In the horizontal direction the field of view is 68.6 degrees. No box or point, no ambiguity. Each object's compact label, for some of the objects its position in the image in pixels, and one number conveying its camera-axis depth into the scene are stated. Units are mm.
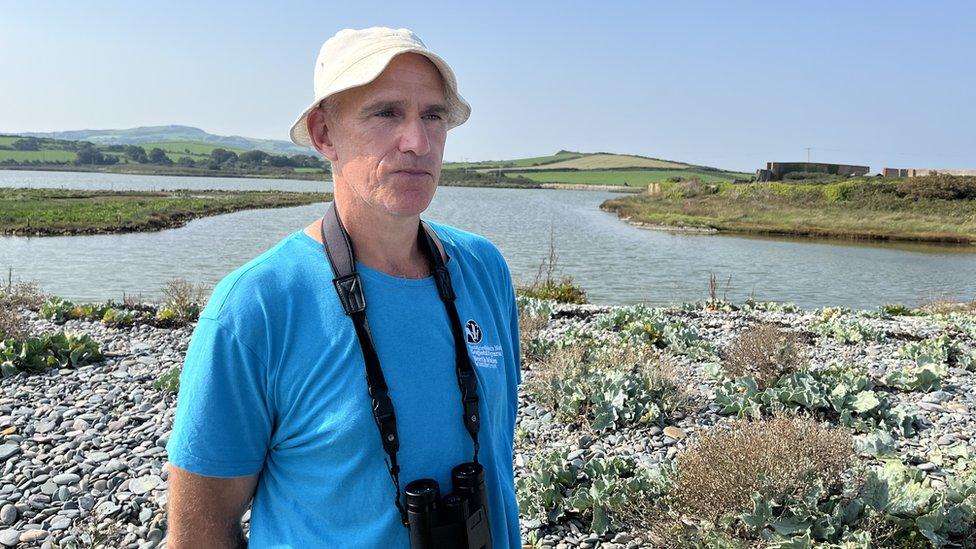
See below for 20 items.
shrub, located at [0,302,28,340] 8316
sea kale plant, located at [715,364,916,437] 5734
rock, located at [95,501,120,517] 4543
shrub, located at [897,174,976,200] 49719
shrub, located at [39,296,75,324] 10741
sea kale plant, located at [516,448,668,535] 4277
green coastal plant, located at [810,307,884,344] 9633
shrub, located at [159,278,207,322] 10789
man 1745
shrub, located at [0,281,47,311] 11297
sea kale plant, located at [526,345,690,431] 6004
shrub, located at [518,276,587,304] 14609
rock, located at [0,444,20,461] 5422
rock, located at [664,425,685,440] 5777
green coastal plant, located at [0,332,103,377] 7625
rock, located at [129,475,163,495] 4844
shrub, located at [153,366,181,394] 6799
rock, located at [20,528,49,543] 4273
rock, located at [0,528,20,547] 4230
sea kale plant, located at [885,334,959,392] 6926
